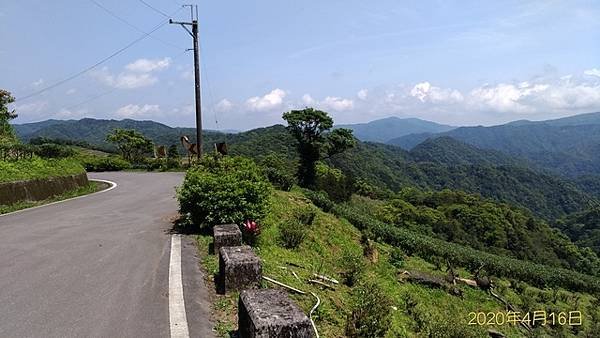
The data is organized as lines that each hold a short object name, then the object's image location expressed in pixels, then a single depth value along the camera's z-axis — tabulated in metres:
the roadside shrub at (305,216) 13.46
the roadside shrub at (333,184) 35.47
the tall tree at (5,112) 25.21
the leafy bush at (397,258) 15.29
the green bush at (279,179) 18.28
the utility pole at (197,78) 18.53
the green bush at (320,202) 18.17
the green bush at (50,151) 15.90
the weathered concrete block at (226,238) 7.05
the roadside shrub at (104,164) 29.28
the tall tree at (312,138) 32.62
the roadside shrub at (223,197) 8.78
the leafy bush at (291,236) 10.26
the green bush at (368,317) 5.33
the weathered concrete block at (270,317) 3.63
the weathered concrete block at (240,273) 5.54
